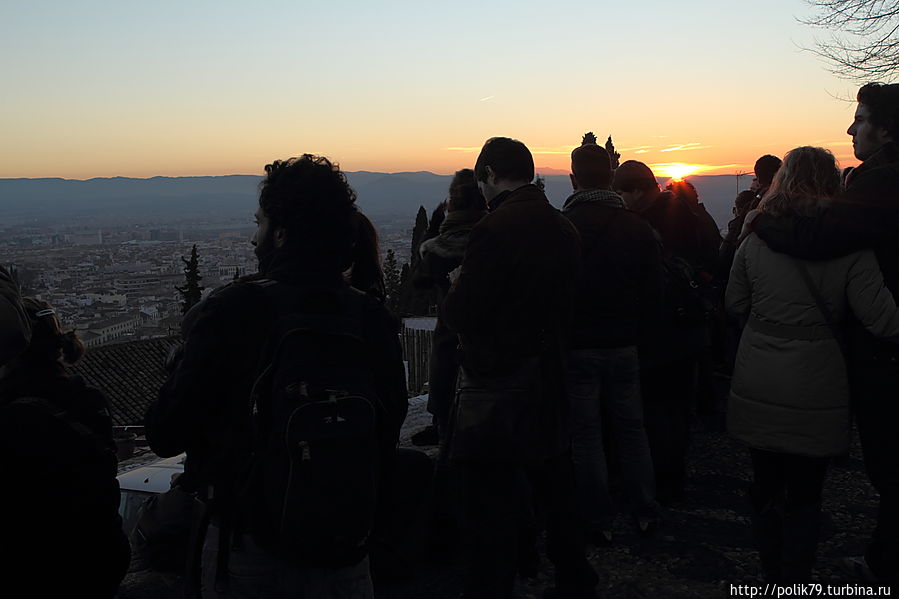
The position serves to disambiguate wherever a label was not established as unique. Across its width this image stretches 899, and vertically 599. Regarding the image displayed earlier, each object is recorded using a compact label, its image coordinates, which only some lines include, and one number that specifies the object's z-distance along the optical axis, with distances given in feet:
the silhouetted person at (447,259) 12.62
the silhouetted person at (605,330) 11.76
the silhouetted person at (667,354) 13.98
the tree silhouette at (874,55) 32.01
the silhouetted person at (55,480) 6.09
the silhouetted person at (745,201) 15.31
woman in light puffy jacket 9.52
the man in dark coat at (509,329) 9.14
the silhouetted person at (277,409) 5.98
